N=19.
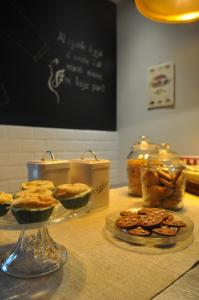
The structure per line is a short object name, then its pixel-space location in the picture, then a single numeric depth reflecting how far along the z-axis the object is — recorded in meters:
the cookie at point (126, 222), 0.61
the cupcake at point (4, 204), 0.46
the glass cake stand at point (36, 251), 0.44
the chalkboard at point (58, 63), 1.71
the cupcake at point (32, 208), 0.43
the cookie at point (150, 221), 0.60
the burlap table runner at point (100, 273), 0.40
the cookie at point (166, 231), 0.57
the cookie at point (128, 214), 0.68
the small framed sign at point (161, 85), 1.98
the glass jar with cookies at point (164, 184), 0.84
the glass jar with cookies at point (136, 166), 1.04
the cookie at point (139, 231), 0.57
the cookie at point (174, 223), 0.61
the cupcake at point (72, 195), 0.52
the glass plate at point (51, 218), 0.41
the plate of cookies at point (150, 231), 0.56
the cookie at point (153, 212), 0.67
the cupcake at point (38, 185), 0.60
